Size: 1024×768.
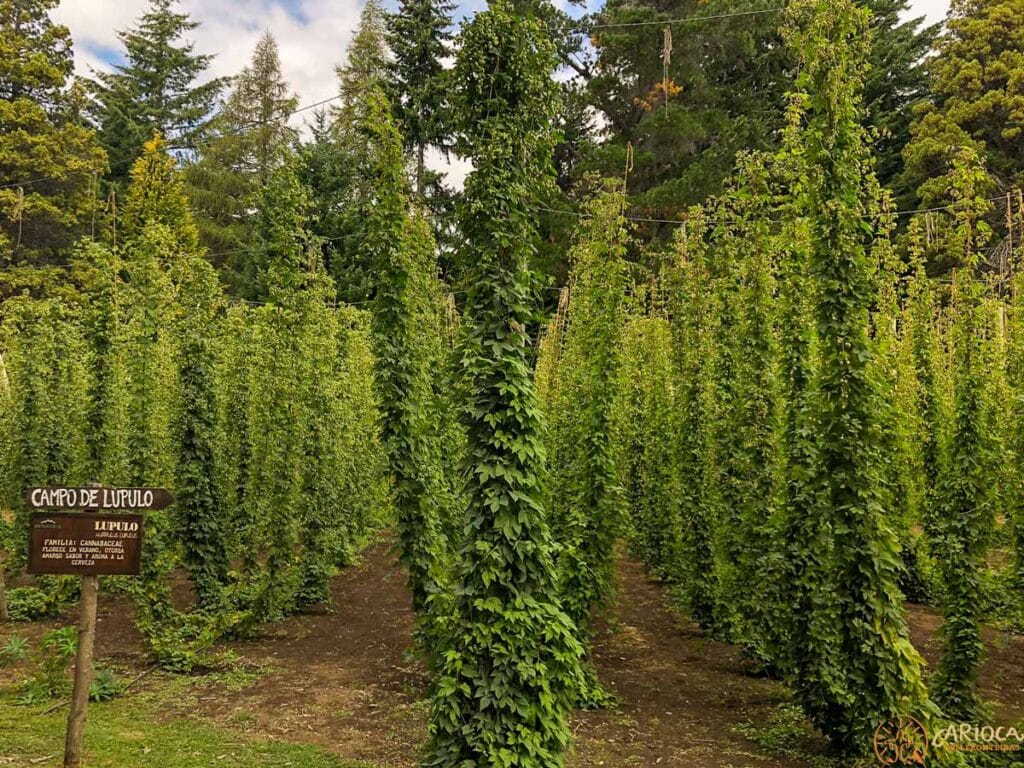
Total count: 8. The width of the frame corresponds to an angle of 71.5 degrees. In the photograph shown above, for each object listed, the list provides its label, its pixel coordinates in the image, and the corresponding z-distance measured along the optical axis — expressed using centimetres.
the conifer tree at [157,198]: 2555
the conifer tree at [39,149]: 2367
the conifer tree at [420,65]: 2575
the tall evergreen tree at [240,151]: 3397
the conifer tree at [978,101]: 2238
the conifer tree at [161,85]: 3444
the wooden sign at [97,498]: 529
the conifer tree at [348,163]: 2659
